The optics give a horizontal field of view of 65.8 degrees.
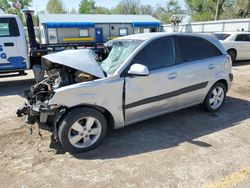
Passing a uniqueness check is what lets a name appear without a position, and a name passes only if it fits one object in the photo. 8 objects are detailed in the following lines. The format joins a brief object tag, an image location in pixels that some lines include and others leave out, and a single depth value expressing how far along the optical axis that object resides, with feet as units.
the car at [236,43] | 28.68
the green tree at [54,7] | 168.86
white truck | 17.80
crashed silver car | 8.95
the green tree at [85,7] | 162.86
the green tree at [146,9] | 174.48
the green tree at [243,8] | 98.98
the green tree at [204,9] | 115.85
